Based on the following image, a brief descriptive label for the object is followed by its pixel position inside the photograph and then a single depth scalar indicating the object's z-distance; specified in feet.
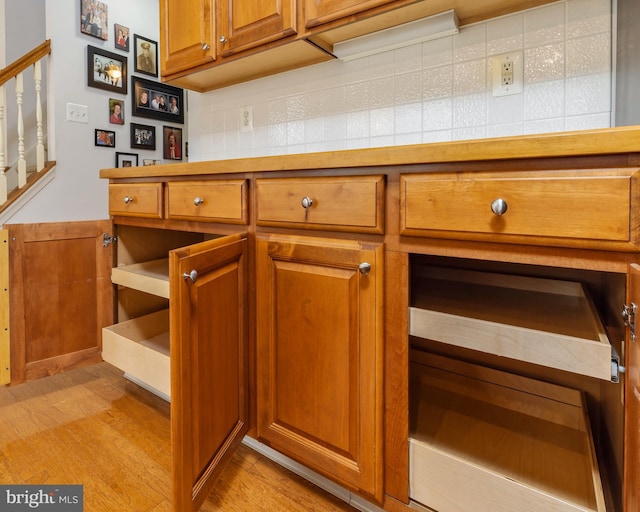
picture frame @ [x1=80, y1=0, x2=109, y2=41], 8.02
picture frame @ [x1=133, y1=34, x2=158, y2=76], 9.28
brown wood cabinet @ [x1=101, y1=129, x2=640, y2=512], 2.26
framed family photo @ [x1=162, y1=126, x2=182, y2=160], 10.36
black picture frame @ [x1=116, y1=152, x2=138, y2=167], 9.03
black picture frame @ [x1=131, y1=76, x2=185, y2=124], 9.39
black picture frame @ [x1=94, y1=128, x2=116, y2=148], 8.47
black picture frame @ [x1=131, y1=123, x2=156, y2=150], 9.42
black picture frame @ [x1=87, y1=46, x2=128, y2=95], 8.19
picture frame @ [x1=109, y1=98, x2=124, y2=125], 8.73
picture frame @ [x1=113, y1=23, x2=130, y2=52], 8.71
